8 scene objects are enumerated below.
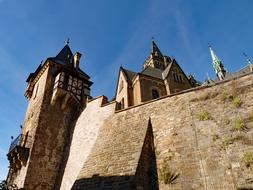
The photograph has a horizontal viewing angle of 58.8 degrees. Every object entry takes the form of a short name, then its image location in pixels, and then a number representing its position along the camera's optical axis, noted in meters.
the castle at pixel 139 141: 7.02
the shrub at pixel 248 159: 6.38
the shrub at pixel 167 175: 7.26
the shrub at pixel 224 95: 8.13
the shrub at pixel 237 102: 7.69
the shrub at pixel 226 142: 7.10
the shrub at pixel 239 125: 7.15
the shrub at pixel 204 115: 8.00
